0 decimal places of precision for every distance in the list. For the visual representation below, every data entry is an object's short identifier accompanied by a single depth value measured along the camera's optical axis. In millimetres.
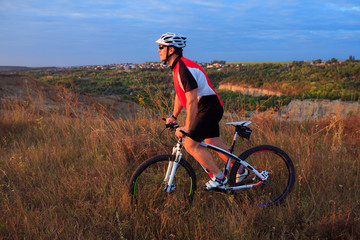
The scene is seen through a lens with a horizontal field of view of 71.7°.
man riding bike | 2727
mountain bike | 3014
